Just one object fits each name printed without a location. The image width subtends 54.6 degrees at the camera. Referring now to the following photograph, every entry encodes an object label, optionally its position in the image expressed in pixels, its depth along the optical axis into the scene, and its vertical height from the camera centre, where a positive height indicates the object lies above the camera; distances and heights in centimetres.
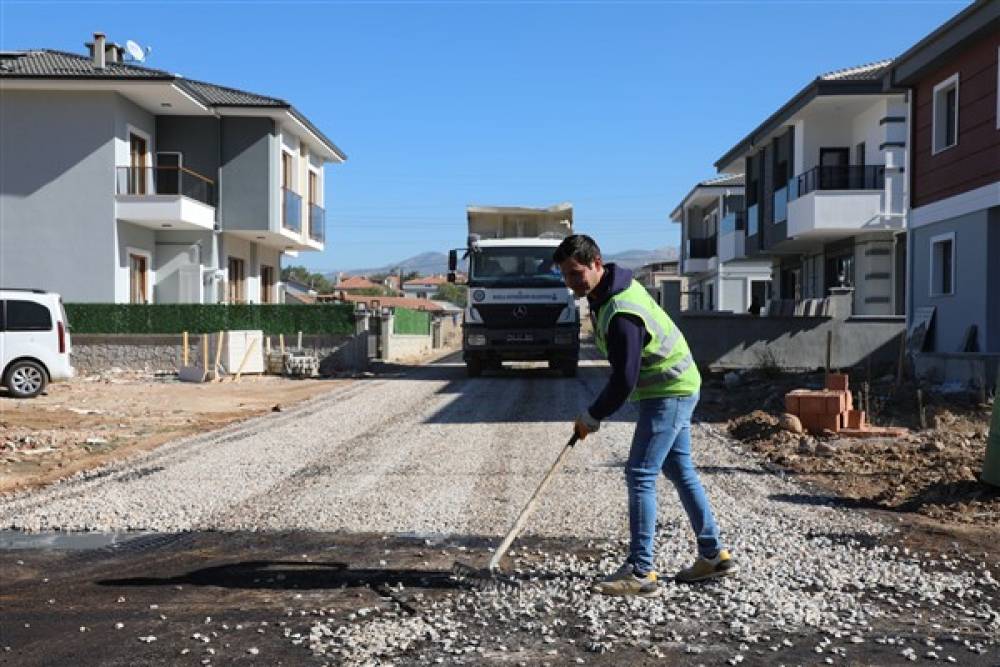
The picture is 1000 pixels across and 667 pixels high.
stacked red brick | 1098 -105
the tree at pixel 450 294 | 12862 +304
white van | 1731 -51
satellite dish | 2867 +778
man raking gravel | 500 -42
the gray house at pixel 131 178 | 2494 +371
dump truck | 1972 +30
